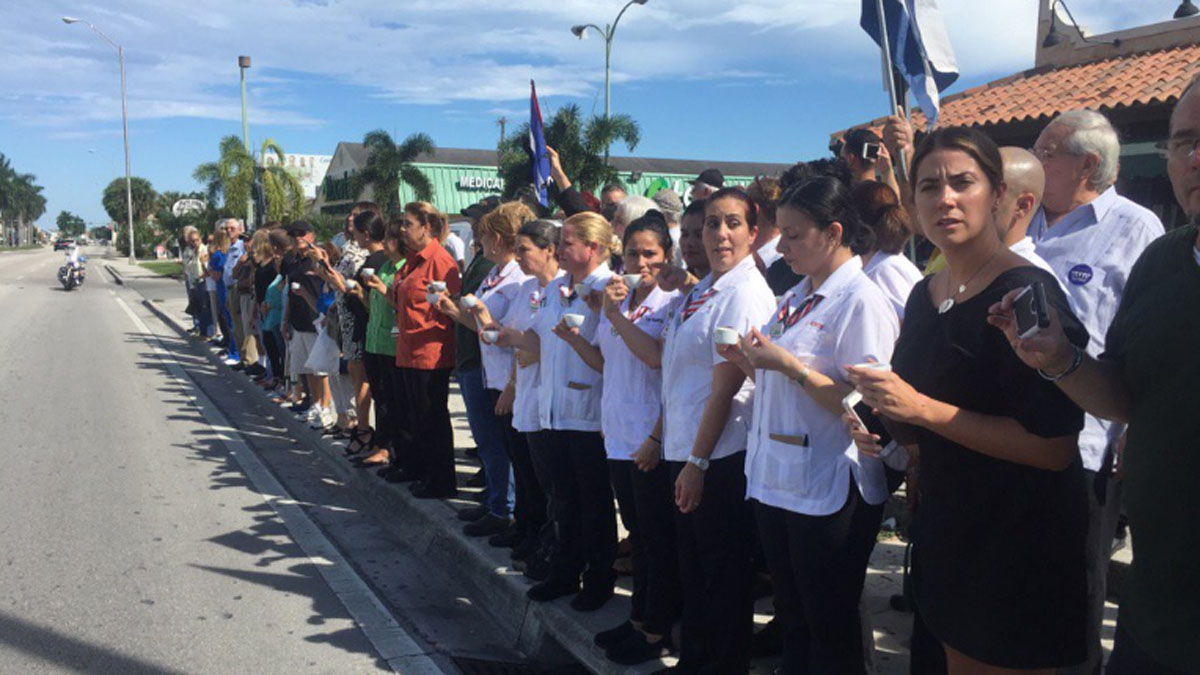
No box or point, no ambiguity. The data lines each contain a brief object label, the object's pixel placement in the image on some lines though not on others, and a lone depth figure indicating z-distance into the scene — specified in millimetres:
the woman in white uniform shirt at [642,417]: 3672
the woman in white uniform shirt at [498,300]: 5227
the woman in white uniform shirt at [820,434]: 2691
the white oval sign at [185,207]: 52375
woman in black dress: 2029
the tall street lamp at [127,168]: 50750
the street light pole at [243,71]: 32469
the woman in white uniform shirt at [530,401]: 4574
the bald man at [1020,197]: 2428
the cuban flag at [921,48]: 4441
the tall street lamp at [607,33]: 25531
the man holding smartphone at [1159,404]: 1657
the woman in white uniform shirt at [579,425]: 4191
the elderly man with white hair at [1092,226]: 3016
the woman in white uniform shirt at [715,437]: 3244
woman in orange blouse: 6109
